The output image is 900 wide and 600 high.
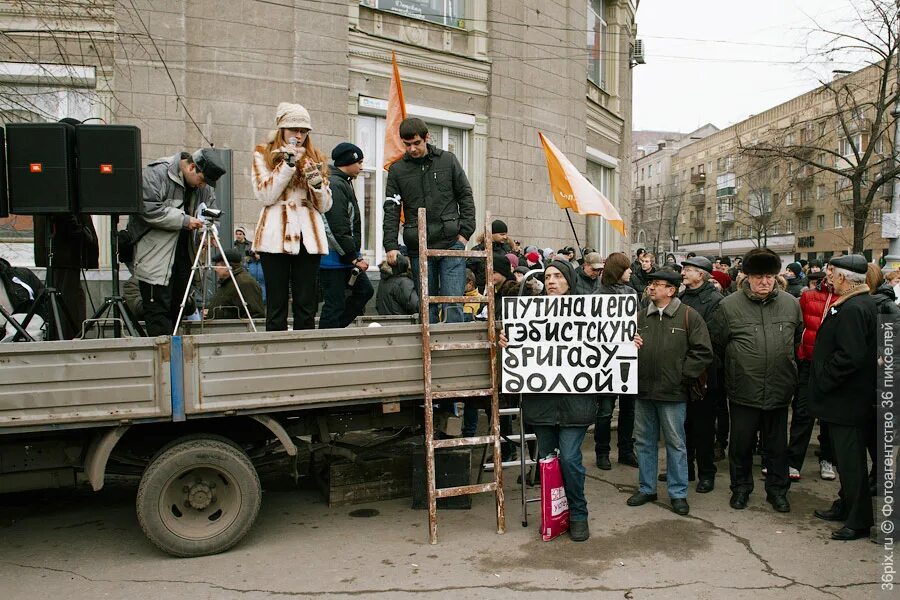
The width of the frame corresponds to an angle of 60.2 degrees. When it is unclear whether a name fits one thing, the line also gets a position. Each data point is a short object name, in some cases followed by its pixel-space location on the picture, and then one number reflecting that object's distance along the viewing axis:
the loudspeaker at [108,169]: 5.68
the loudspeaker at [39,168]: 5.56
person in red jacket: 7.20
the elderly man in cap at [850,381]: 5.61
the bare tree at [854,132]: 17.65
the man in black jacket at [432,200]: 6.65
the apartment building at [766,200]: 22.77
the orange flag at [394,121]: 8.75
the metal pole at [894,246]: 13.48
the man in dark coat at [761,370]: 6.34
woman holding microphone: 5.82
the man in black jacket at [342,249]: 6.59
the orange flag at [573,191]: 9.29
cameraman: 6.08
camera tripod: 6.06
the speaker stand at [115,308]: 5.68
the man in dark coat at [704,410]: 6.88
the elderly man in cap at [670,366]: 6.15
